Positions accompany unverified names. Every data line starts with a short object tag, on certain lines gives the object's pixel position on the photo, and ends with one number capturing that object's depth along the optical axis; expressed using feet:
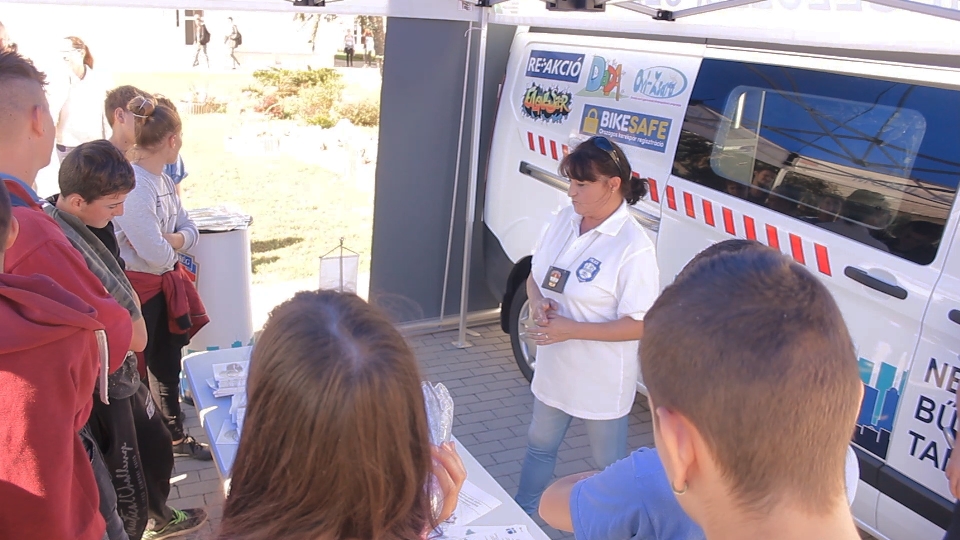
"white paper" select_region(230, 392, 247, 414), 7.95
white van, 8.52
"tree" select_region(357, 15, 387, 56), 60.74
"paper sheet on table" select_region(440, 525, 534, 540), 6.15
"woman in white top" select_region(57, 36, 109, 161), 19.52
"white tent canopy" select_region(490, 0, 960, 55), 8.50
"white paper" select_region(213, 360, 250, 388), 8.64
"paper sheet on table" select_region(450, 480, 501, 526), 6.41
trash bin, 14.07
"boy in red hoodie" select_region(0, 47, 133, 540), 5.36
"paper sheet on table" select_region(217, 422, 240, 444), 7.57
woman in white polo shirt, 8.80
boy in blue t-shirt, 4.16
